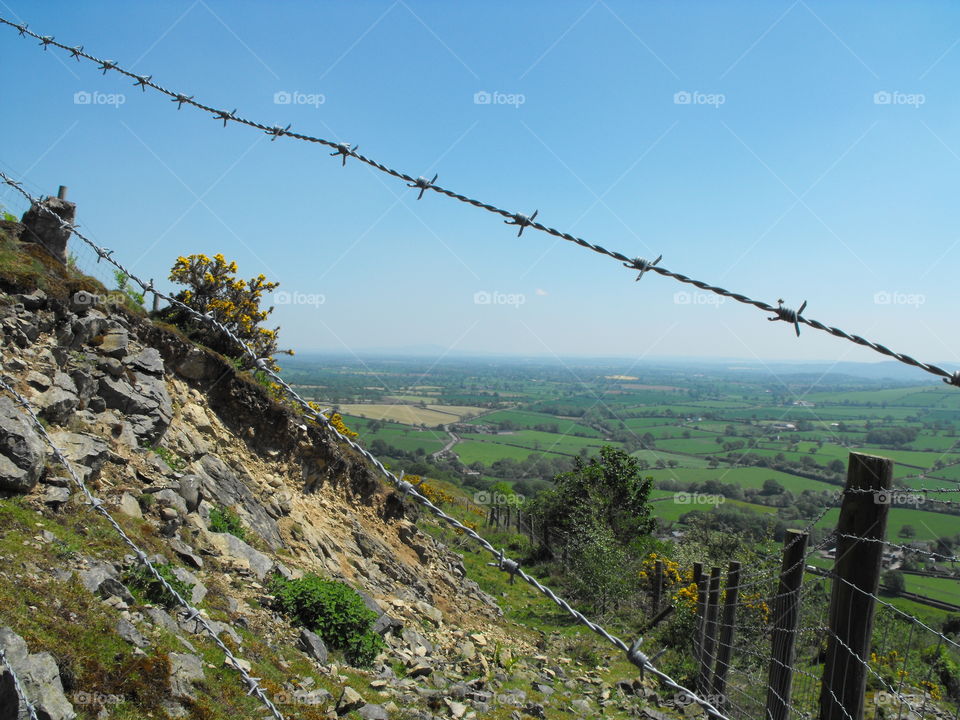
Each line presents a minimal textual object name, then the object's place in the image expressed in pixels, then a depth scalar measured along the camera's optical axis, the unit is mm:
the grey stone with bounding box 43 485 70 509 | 5969
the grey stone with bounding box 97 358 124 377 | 8568
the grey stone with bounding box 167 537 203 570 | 7223
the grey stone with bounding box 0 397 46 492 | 5660
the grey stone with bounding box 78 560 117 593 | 5059
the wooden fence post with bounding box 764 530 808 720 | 4391
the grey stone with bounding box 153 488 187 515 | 7734
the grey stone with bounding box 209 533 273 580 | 8203
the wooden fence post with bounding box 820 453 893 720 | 2980
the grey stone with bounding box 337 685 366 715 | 5871
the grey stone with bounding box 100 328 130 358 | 8859
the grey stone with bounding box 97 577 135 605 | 5145
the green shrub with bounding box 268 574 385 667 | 7703
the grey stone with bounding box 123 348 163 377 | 9391
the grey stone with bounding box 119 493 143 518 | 7138
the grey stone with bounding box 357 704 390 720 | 5957
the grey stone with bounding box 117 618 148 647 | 4594
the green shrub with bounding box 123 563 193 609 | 5641
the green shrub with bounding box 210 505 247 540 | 8688
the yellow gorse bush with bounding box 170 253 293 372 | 12414
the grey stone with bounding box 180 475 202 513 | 8375
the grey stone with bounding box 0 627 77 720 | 3369
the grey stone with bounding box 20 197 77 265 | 9883
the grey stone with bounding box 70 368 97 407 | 7934
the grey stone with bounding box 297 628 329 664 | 7020
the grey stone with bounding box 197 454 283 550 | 9562
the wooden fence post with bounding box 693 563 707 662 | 10867
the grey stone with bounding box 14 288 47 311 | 8188
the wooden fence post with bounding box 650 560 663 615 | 16406
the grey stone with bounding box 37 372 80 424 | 7207
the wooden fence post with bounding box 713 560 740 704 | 7645
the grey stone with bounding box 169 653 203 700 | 4434
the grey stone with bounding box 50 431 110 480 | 6895
